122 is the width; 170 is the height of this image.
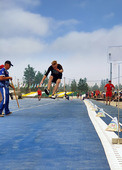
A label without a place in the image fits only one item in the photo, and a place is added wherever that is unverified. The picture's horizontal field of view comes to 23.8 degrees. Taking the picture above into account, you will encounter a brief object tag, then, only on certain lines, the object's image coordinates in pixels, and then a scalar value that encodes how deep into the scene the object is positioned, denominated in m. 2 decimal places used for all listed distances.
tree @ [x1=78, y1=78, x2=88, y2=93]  171.50
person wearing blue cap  12.89
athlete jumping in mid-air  8.09
